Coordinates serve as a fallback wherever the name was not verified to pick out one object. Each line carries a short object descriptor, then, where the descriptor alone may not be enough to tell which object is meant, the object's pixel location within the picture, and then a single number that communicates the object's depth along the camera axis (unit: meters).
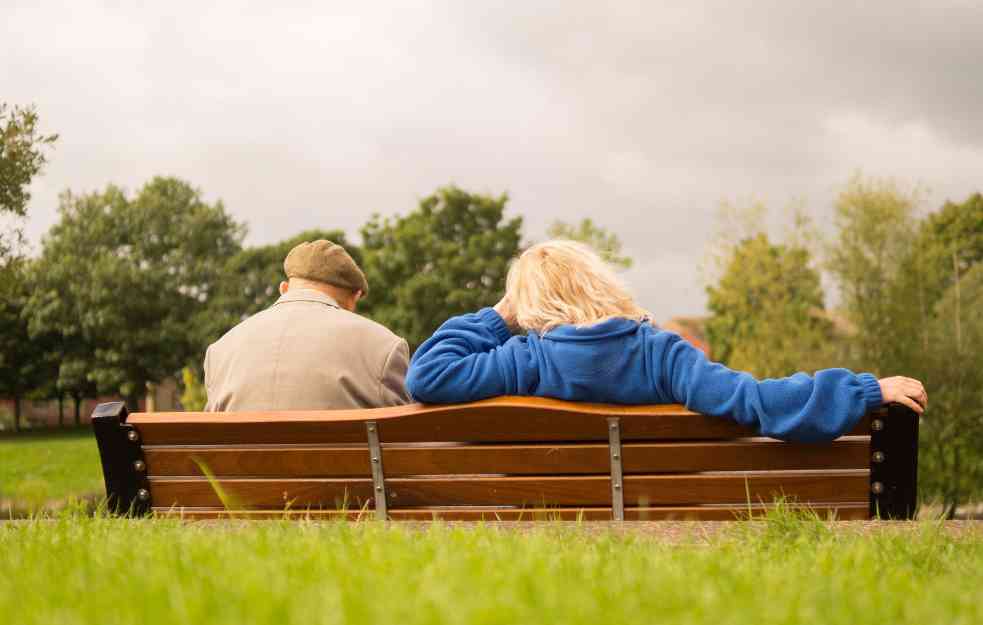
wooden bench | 4.46
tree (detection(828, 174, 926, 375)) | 31.34
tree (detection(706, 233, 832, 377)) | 35.25
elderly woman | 4.34
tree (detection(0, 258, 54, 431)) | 49.47
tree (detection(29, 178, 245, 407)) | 49.81
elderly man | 5.52
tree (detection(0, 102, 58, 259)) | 18.66
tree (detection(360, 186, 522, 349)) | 48.56
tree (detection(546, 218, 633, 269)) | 47.69
